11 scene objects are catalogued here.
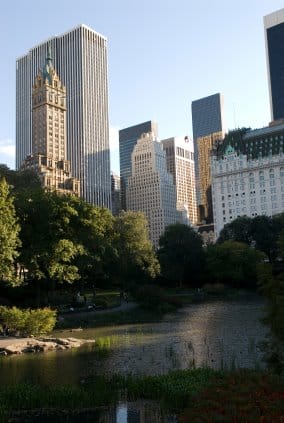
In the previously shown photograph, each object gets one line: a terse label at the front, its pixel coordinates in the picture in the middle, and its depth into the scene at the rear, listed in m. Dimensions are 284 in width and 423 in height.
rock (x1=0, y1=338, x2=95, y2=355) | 35.22
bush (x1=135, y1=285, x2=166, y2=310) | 70.51
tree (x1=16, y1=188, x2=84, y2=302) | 58.34
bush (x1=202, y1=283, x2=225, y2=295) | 97.56
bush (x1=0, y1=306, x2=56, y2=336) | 41.56
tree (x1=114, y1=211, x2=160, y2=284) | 96.81
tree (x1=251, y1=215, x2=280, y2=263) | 125.19
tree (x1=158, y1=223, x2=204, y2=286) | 111.69
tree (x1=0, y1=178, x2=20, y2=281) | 50.06
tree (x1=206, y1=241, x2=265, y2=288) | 104.38
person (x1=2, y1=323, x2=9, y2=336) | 42.23
